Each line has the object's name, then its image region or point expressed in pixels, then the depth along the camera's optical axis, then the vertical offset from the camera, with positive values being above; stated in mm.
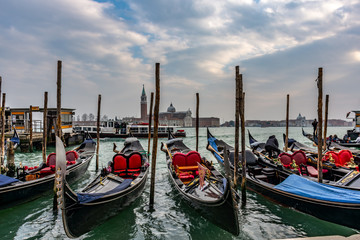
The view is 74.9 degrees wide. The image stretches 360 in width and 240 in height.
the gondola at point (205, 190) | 4476 -1780
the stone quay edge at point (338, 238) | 3168 -1540
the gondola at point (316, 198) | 4684 -1713
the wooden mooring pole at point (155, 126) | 6676 -158
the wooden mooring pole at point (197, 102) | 14992 +1238
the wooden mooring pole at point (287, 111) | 14455 +765
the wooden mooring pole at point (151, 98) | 14273 +1341
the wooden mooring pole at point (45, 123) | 9831 -243
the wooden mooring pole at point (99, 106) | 13411 +767
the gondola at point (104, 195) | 4359 -1781
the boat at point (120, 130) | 36219 -1675
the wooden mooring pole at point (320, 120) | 6520 +112
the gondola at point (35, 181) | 6172 -1925
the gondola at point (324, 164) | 7961 -1497
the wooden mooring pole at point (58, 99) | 7480 +639
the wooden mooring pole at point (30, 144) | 18719 -2134
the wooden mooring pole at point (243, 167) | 6859 -1309
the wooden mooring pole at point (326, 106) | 13961 +1080
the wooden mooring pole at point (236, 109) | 6820 +404
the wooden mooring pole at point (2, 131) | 9755 -583
